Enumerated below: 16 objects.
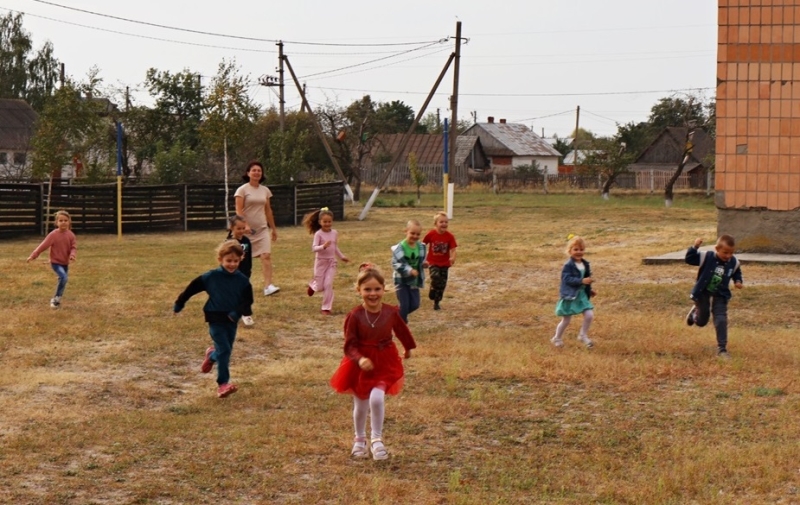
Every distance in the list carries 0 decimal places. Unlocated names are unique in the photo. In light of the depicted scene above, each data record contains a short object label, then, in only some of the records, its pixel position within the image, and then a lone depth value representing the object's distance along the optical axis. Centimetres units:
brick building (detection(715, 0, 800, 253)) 1986
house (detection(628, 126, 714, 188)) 8500
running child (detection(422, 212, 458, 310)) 1487
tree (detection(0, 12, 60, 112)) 8862
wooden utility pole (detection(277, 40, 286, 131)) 4953
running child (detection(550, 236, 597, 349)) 1238
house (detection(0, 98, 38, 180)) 7925
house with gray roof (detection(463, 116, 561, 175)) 9638
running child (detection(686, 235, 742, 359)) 1172
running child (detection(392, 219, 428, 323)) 1326
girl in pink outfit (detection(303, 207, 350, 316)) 1495
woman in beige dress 1539
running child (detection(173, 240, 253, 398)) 995
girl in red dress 796
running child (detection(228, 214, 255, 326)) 1359
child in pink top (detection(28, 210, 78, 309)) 1516
